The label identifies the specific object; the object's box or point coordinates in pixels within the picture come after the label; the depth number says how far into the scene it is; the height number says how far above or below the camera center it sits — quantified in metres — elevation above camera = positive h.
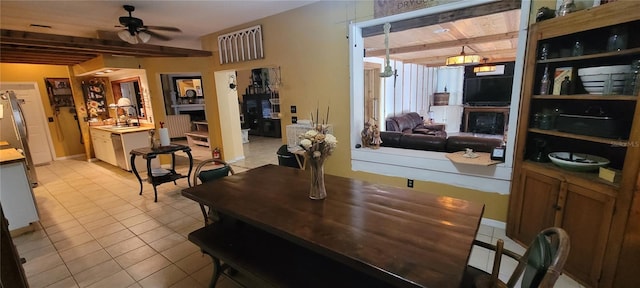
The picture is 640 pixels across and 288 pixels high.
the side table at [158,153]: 3.71 -0.75
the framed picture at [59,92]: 5.89 +0.35
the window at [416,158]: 2.42 -0.70
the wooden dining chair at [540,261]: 0.88 -0.64
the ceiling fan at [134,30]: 3.21 +0.95
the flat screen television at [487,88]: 7.71 +0.12
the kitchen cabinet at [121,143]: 4.92 -0.72
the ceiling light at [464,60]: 5.03 +0.65
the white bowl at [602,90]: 1.73 -0.01
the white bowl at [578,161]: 1.90 -0.53
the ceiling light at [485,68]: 6.89 +0.63
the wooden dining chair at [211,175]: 2.15 -0.65
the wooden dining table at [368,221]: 1.07 -0.66
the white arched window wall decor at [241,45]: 4.08 +0.90
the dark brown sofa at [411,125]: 6.18 -0.74
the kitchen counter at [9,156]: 2.74 -0.52
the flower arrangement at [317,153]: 1.66 -0.34
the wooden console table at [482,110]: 7.66 -0.52
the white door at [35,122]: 5.59 -0.29
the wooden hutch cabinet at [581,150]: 1.64 -0.47
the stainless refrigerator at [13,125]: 4.25 -0.26
